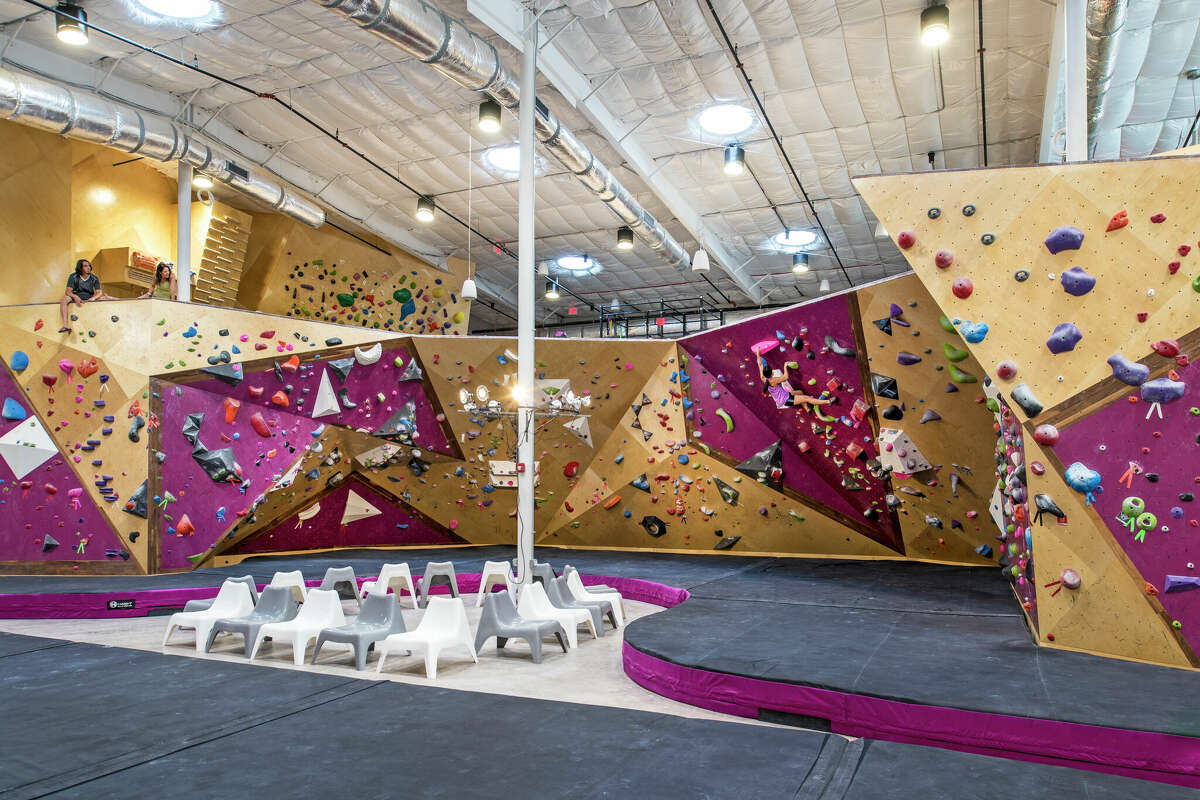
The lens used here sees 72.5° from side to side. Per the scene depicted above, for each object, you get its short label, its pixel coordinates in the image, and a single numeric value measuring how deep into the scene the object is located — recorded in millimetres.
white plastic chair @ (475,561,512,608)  9395
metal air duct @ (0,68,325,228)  8891
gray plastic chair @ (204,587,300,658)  6934
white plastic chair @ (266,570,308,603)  8445
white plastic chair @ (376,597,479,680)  6273
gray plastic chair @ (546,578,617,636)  7828
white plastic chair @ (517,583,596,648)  7277
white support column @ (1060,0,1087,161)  6461
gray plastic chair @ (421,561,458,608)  9533
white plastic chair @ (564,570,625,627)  8234
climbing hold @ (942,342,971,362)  8438
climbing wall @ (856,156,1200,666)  5340
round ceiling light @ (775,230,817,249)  15742
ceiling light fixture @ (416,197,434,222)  13406
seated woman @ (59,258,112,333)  10234
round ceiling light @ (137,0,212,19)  8734
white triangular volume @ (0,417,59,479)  10148
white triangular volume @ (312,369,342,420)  11945
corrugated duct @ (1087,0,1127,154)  7098
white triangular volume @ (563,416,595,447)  13242
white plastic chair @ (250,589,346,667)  6629
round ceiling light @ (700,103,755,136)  10703
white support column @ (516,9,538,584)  9375
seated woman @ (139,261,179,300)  11133
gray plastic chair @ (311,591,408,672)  6445
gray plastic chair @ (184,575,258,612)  7477
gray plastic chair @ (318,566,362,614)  9306
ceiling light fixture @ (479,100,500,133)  9617
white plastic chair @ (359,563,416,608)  9289
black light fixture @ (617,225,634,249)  14547
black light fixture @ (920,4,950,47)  7727
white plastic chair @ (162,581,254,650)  7059
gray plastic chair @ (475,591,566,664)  6836
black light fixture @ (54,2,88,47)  8336
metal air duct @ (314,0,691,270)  7398
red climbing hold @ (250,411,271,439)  11250
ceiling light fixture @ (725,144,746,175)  10930
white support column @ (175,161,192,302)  12109
